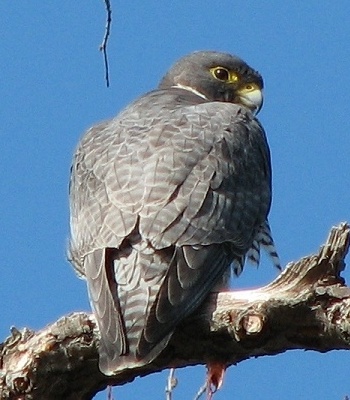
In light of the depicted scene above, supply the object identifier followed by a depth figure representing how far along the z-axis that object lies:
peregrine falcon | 10.50
